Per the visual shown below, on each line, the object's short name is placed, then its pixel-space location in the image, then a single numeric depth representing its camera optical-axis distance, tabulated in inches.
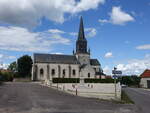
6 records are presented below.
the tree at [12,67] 3358.6
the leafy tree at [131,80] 2077.7
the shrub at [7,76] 2210.5
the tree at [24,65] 2730.0
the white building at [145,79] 1815.9
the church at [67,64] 2726.5
